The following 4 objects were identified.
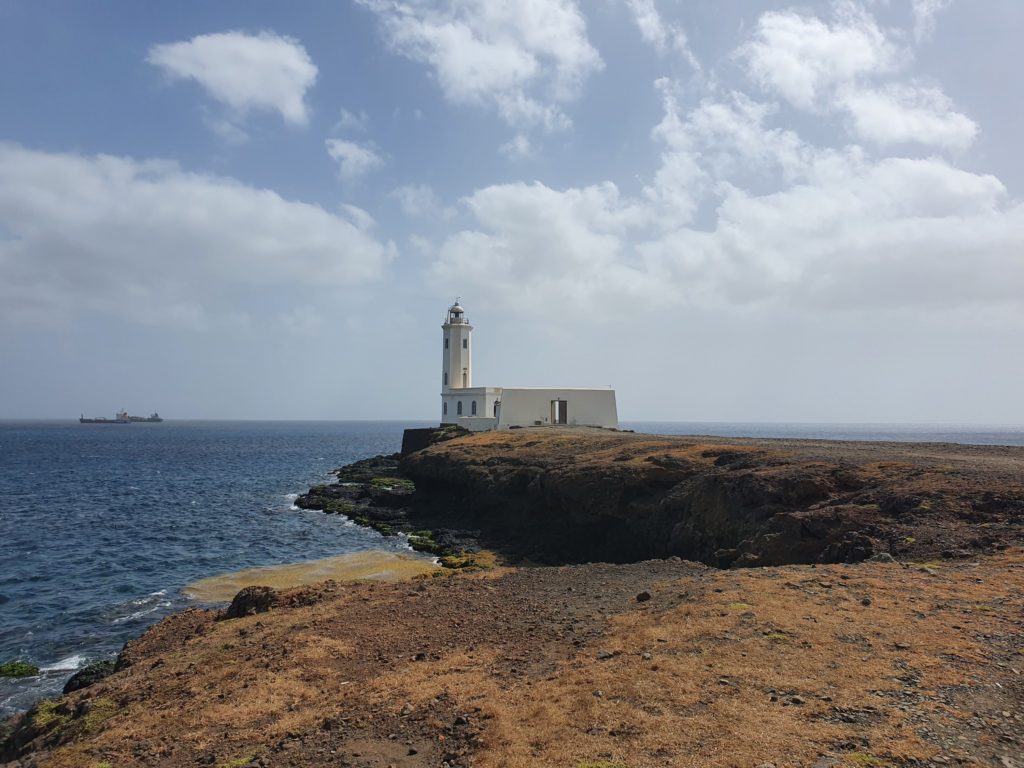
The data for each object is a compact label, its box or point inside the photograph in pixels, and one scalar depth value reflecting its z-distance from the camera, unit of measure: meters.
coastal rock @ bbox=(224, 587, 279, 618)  16.06
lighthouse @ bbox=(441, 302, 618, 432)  54.88
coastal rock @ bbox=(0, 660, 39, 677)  16.86
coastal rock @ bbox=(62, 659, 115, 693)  14.88
